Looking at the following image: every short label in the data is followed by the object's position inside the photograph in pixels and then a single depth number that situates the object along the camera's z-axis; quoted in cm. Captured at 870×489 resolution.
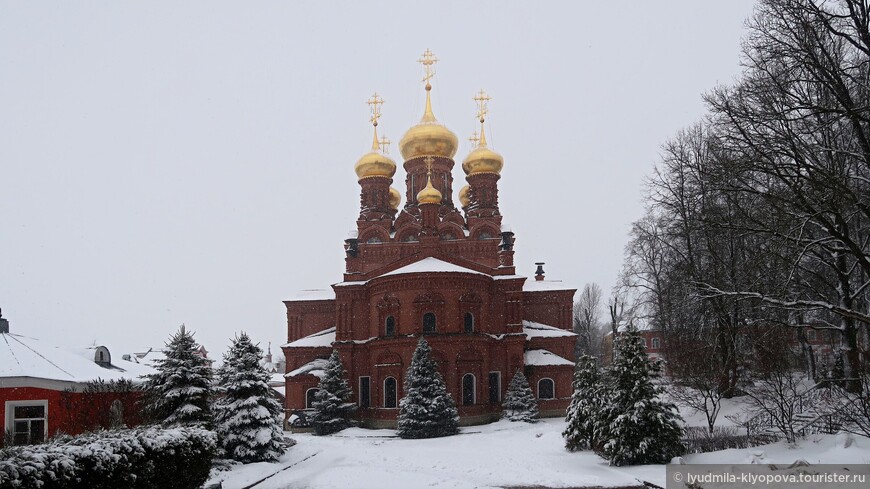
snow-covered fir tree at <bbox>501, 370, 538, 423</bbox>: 3080
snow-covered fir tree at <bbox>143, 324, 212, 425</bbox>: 1575
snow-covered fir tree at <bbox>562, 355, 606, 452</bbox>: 1873
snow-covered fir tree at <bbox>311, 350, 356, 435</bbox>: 2998
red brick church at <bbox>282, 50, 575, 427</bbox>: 3097
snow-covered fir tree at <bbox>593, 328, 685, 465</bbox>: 1574
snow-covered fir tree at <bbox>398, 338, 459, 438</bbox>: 2703
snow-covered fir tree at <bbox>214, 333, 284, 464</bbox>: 1827
